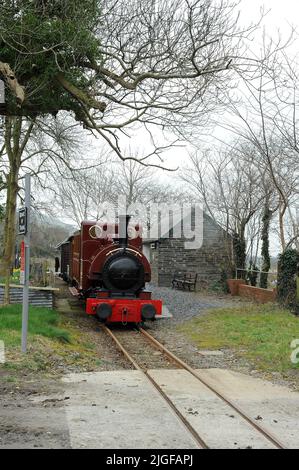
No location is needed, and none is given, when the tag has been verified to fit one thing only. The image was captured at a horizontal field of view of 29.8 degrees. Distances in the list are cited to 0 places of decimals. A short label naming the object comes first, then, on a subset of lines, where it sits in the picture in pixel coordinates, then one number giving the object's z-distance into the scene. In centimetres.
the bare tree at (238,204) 2689
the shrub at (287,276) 1819
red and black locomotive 1495
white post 970
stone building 3139
